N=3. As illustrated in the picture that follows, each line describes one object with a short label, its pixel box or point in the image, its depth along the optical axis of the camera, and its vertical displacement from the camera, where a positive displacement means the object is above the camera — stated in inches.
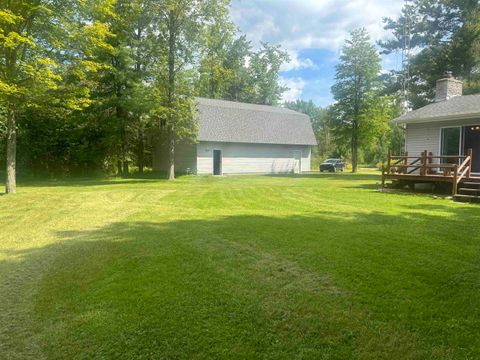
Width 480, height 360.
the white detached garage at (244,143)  979.9 +61.2
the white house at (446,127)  546.3 +59.8
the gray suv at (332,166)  1328.7 -13.1
